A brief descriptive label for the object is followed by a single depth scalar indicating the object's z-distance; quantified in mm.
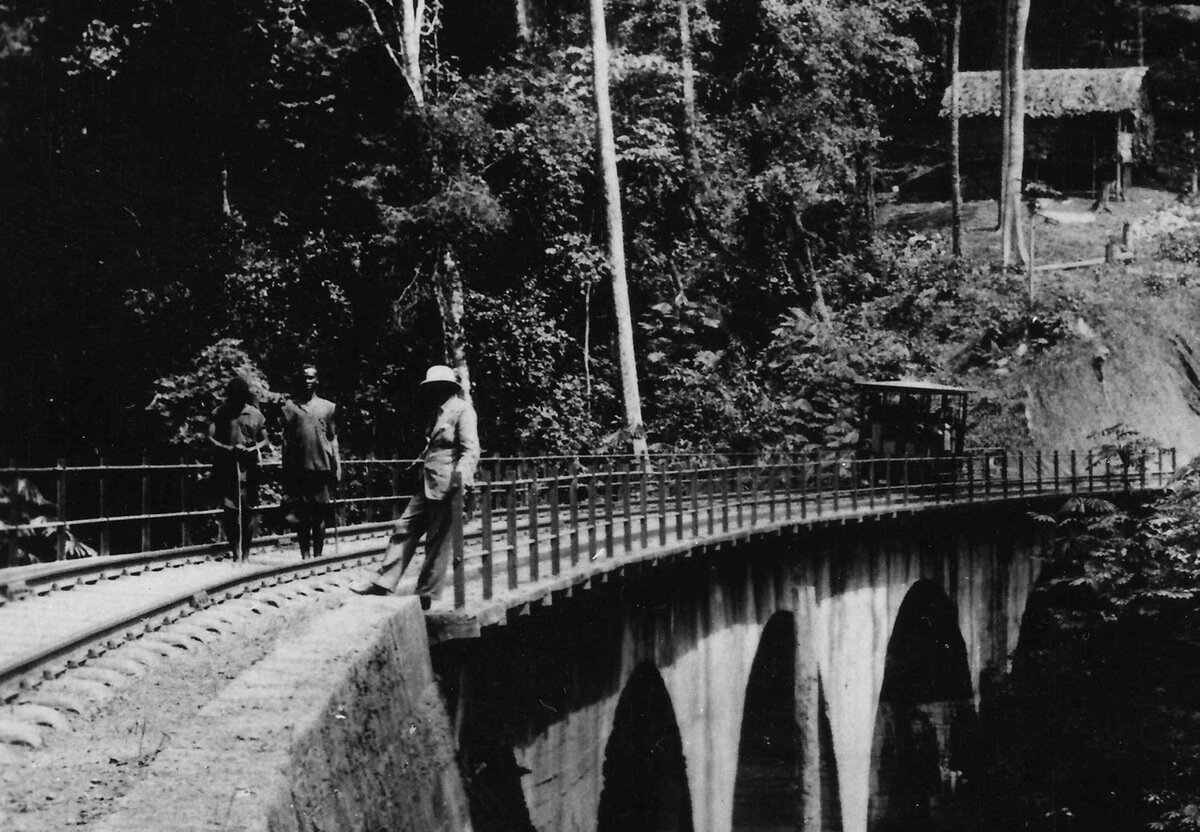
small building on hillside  57062
